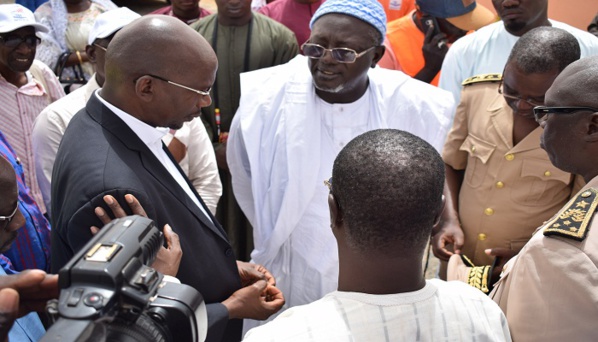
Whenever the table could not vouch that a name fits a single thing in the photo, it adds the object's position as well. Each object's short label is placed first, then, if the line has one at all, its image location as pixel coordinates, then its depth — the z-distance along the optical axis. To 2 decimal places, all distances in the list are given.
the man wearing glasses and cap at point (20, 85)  3.40
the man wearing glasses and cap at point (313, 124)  2.95
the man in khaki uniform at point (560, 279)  1.57
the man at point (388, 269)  1.33
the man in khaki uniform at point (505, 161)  2.58
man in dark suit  1.91
